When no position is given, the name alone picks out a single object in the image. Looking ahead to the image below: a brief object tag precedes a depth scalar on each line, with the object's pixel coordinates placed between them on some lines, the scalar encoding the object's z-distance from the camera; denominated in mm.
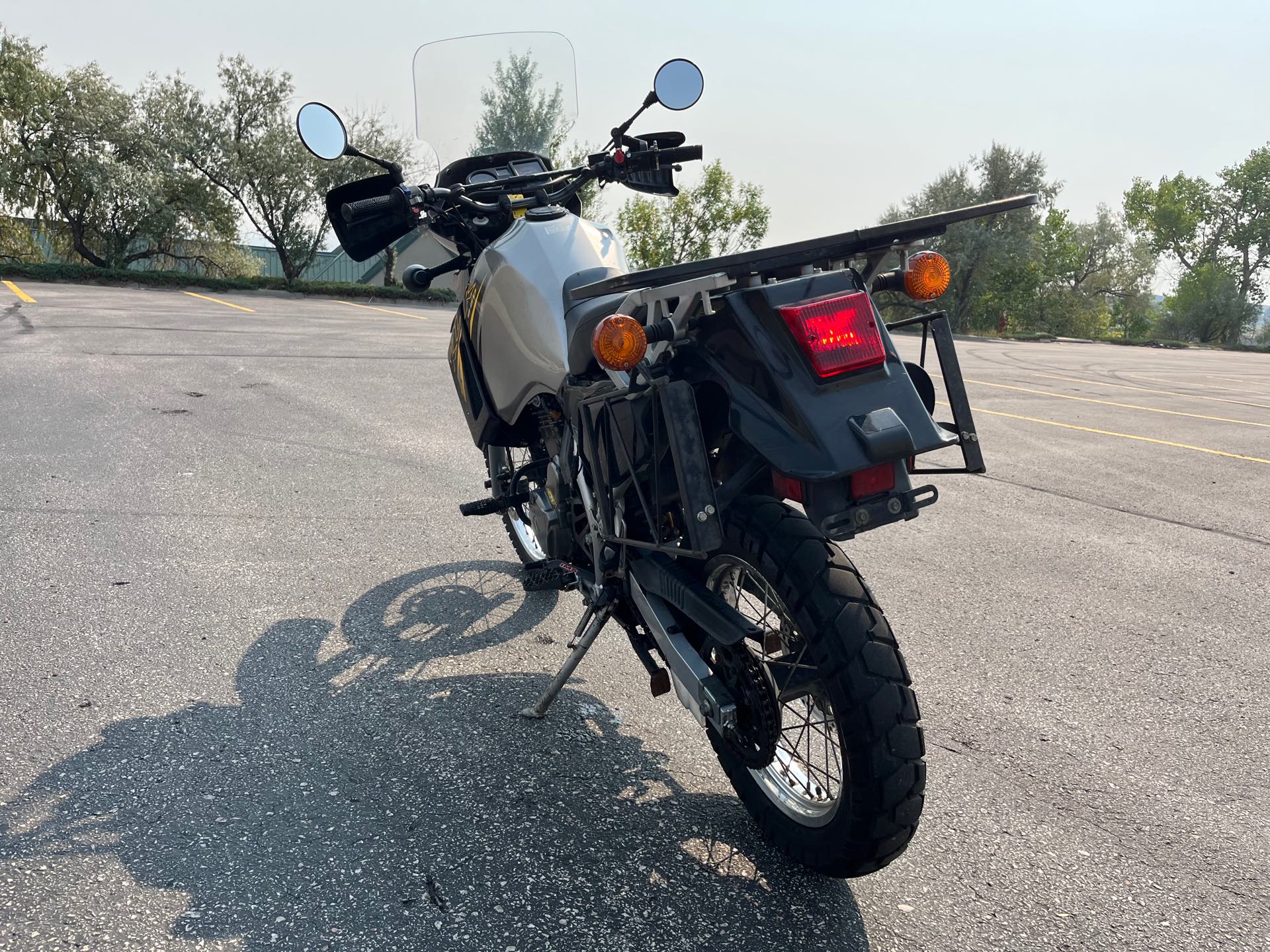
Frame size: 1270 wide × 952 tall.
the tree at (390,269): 39722
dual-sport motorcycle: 2170
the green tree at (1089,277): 69312
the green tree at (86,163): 36188
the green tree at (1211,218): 71625
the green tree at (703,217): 58438
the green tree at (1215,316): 56969
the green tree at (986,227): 51062
